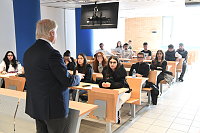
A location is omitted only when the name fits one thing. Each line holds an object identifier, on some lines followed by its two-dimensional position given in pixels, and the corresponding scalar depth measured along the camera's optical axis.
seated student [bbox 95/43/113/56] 9.13
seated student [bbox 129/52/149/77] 5.00
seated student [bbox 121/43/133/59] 9.27
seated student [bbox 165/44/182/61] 7.58
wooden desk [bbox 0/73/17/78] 4.64
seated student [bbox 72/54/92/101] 4.61
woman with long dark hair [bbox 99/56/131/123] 3.67
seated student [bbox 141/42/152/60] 8.35
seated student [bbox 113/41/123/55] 9.86
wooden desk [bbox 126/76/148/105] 4.14
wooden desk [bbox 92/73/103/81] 4.92
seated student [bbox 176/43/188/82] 8.07
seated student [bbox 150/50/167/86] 5.75
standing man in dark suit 1.77
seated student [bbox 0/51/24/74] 5.45
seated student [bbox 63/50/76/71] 6.05
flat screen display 6.06
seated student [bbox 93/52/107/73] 5.68
